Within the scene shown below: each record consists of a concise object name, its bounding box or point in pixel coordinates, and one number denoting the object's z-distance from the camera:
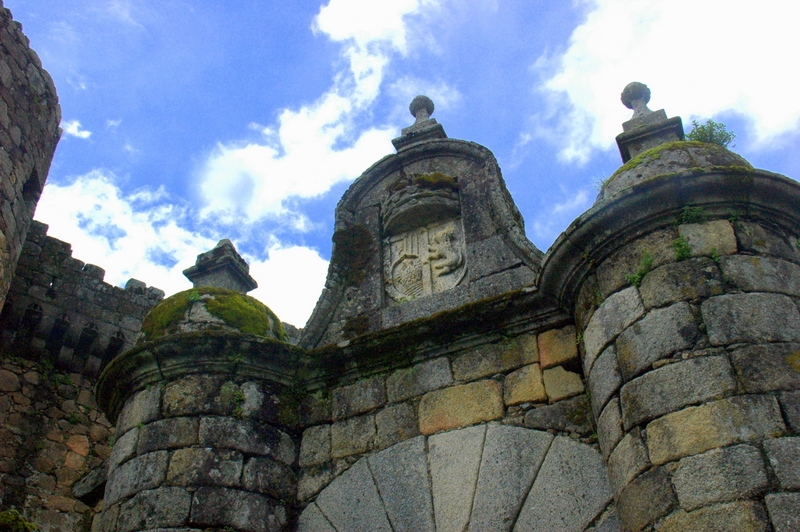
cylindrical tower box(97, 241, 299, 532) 4.84
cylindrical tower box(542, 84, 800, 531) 3.42
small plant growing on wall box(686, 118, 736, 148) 5.73
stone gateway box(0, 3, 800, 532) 3.67
